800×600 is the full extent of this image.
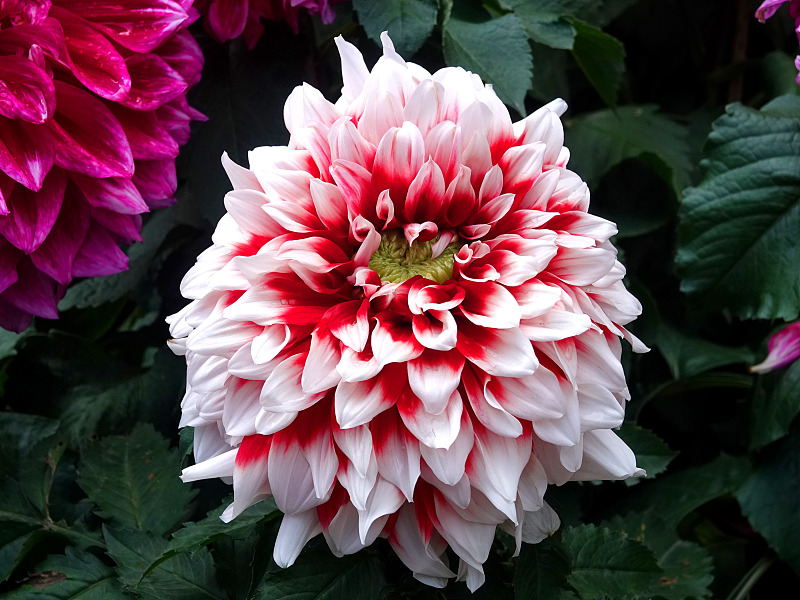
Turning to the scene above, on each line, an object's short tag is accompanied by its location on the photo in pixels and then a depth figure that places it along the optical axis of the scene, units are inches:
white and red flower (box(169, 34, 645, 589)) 11.6
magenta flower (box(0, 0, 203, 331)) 16.5
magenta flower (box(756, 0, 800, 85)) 19.5
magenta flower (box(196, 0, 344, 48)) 19.5
